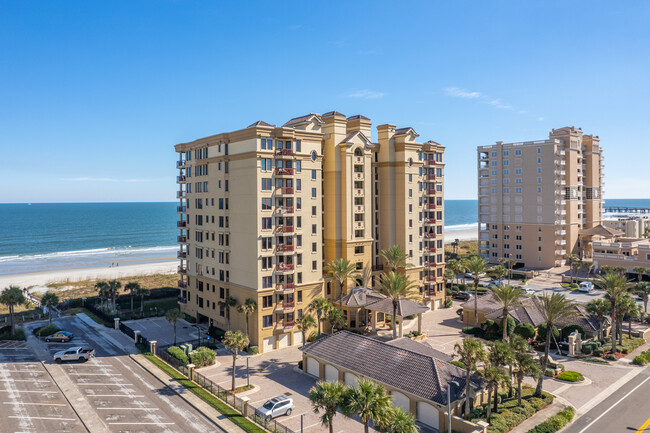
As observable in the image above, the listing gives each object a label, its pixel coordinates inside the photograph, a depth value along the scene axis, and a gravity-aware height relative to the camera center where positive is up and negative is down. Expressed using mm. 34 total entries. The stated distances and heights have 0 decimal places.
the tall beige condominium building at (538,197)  107688 +3011
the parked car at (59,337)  57281 -15962
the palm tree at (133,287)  72438 -12059
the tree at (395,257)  64875 -6928
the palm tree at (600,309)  53375 -12571
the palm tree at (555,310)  42312 -9903
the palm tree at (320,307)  53469 -11737
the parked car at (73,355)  49906 -15922
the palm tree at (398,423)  26031 -12710
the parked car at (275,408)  36675 -16680
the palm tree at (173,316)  54094 -12619
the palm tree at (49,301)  64562 -12639
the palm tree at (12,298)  58656 -10986
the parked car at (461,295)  80969 -15897
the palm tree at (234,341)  42019 -12417
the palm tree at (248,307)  52781 -11402
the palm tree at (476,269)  62550 -8699
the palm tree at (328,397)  27359 -11710
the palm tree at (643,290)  63469 -12020
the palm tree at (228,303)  56438 -11630
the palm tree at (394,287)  53812 -9533
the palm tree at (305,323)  51500 -13185
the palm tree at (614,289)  52375 -9769
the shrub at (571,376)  44469 -17277
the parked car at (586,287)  87375 -15876
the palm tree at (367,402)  26125 -11574
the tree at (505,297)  51191 -10378
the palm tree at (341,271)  59938 -8240
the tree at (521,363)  36312 -12813
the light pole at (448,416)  31372 -14954
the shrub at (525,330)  54969 -15362
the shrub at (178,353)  48469 -15811
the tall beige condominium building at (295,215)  54438 -395
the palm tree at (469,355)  33719 -11283
